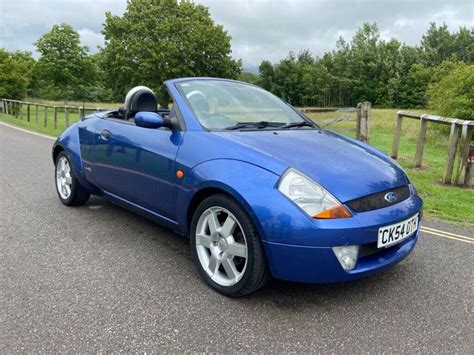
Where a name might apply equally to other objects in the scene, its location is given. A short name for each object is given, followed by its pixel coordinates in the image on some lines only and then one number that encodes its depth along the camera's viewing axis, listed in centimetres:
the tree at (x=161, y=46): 3806
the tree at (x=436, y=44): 6097
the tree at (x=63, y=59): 3449
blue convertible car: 253
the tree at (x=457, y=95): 957
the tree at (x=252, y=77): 7584
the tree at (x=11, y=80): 3083
